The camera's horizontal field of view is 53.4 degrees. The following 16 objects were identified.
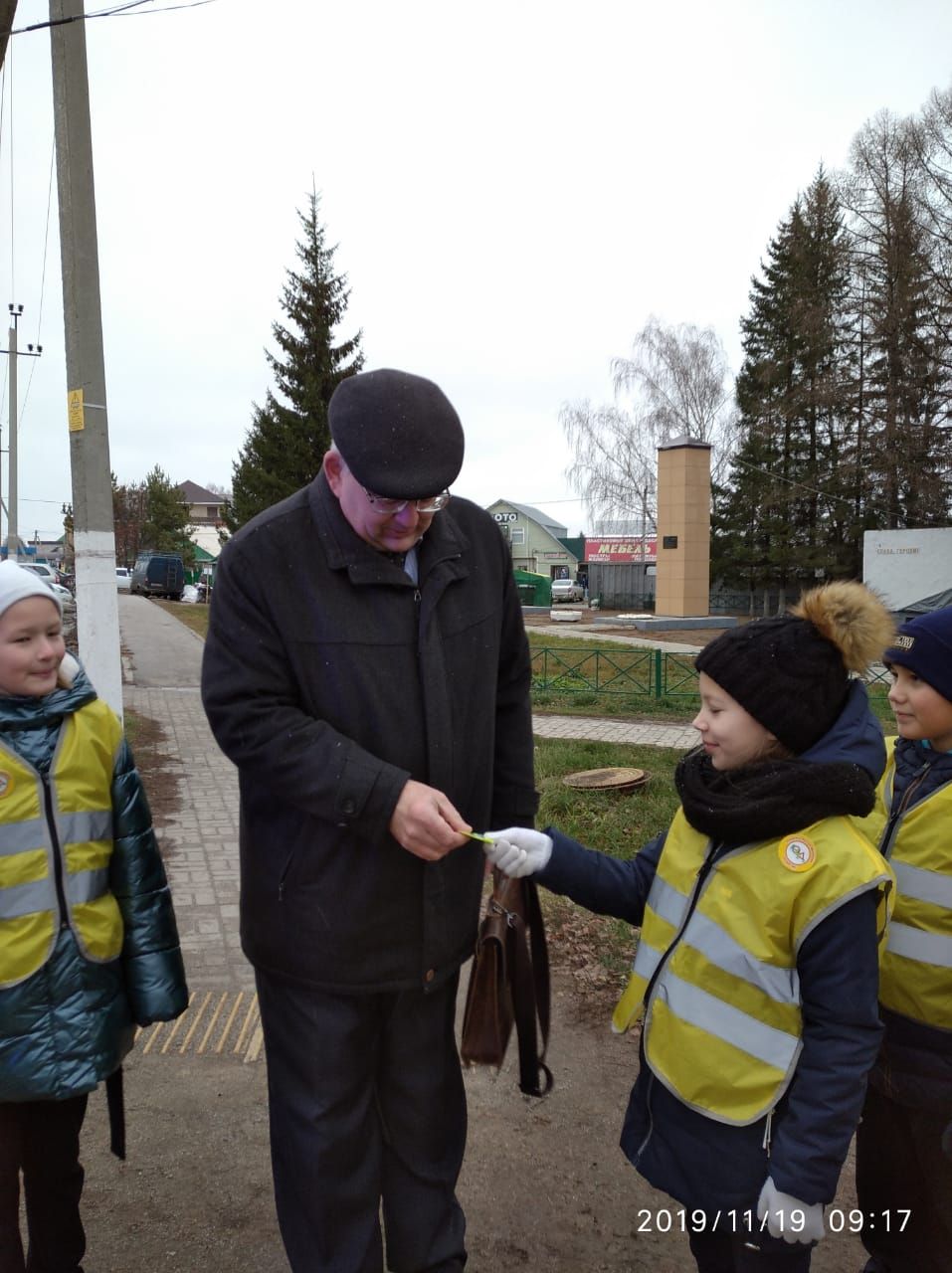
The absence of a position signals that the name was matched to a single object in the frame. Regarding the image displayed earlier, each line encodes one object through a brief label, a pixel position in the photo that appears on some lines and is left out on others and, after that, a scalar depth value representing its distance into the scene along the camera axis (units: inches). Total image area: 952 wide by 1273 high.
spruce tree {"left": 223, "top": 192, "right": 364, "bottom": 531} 1137.4
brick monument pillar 1091.9
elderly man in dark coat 68.6
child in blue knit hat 79.2
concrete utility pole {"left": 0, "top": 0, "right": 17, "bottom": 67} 171.0
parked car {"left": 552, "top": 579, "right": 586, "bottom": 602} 1904.5
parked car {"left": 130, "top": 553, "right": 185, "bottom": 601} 1867.6
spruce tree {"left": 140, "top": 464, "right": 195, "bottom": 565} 2428.6
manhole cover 267.0
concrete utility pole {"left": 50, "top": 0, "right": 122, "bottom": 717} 210.5
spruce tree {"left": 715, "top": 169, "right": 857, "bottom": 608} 1270.9
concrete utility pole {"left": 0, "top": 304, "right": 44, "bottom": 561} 1003.6
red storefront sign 1749.6
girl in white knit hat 78.1
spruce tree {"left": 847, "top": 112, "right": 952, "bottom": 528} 1053.2
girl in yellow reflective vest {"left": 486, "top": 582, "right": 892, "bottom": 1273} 66.6
